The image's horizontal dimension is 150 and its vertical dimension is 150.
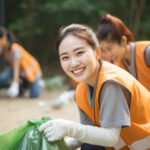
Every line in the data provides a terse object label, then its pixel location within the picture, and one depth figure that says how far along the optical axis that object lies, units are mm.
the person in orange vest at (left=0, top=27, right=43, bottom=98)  4234
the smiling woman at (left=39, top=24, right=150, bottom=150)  1288
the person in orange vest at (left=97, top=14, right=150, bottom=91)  2053
